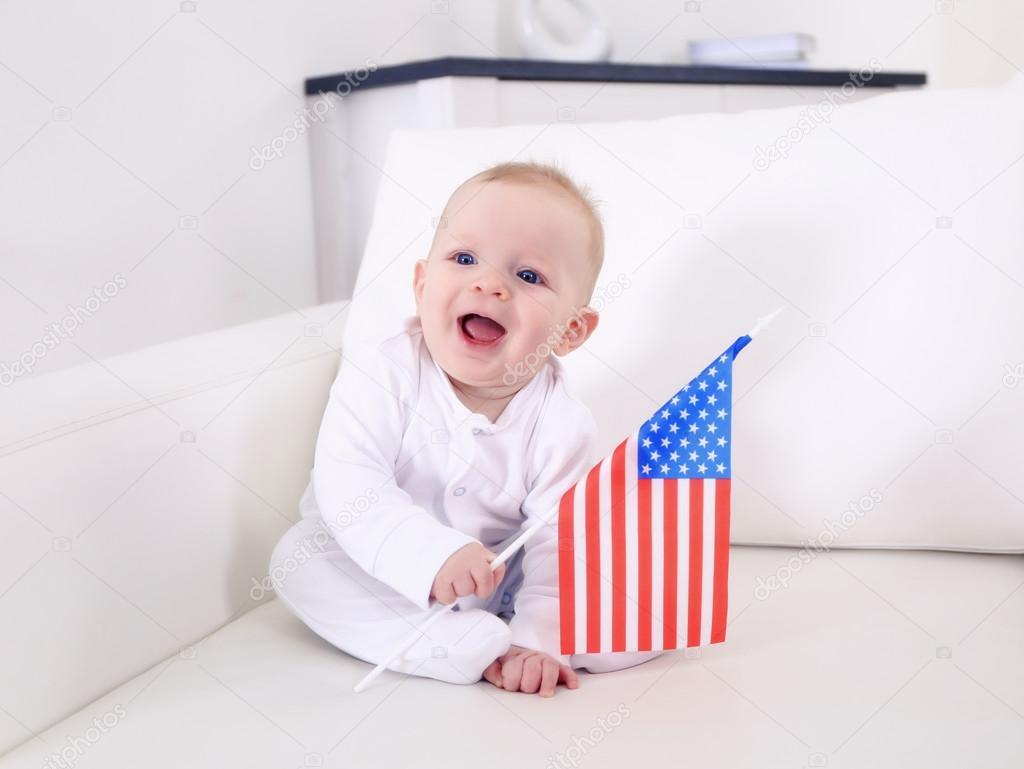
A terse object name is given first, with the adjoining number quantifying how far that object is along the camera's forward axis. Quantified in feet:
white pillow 3.60
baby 3.16
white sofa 2.71
